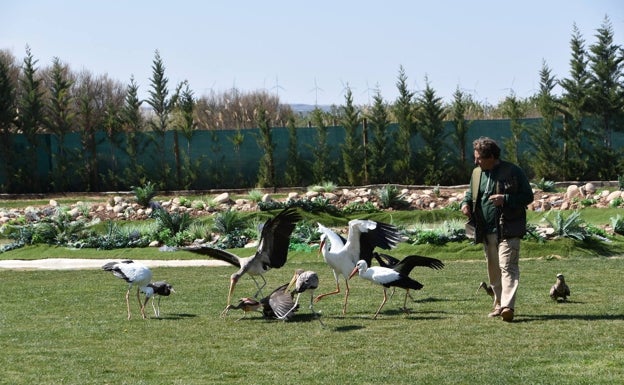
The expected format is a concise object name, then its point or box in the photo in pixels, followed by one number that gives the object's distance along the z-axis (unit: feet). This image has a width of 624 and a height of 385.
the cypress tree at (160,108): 115.44
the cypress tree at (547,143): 103.22
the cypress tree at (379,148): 108.17
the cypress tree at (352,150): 108.58
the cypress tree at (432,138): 106.63
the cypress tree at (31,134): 116.88
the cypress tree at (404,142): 107.76
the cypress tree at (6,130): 116.57
